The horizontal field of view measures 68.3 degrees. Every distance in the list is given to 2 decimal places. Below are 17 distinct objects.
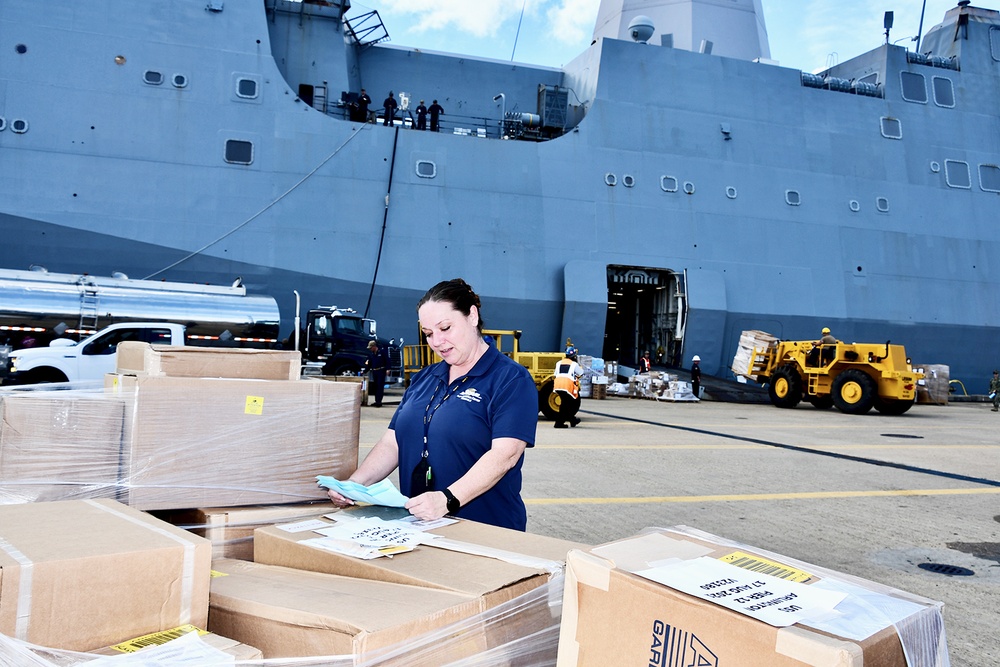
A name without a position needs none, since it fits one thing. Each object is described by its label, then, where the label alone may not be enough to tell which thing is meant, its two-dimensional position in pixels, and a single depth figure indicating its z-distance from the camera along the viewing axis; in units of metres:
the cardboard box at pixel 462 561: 1.83
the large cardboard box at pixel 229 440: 2.66
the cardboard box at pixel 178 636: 1.55
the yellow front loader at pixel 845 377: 16.16
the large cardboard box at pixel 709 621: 1.26
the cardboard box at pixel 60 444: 2.64
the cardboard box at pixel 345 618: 1.58
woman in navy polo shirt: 2.80
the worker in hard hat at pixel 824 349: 17.09
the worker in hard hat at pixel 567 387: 12.25
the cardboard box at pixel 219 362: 2.98
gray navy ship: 16.81
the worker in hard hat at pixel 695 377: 19.20
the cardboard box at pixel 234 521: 2.55
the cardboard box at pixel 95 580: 1.50
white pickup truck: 11.40
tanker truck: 11.88
